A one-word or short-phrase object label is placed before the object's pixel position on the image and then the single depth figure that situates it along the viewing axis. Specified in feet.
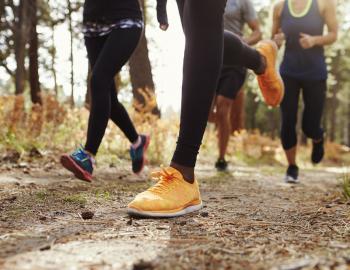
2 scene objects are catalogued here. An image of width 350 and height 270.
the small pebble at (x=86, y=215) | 6.93
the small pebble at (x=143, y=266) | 4.34
